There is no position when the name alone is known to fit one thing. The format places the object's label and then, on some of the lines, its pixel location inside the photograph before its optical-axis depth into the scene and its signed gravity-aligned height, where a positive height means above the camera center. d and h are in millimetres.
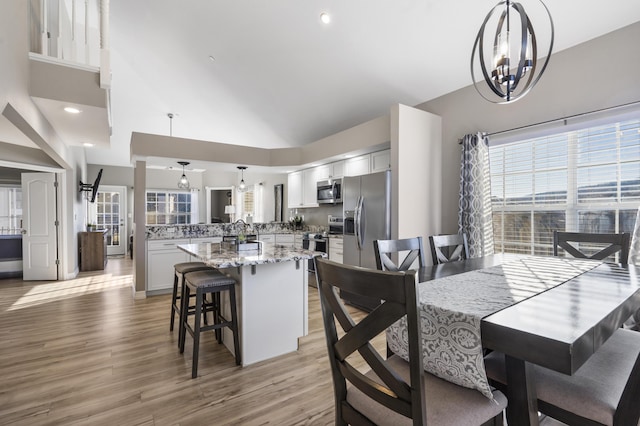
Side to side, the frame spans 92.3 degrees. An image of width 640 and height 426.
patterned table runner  1088 -391
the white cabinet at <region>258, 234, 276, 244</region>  5764 -490
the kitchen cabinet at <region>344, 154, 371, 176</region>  4434 +690
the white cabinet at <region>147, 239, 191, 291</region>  4605 -746
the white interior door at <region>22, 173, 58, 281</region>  5676 -253
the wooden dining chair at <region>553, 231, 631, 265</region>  2230 -247
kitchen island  2510 -758
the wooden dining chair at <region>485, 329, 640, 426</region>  1016 -684
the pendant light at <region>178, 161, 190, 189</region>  6293 +607
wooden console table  6801 -840
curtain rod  2488 +847
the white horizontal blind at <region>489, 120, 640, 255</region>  2646 +239
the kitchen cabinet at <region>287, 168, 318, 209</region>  5748 +455
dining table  929 -376
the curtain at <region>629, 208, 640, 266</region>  2408 -298
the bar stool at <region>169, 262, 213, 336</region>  2896 -549
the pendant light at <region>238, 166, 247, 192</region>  5699 +829
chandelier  1490 +769
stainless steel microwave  5039 +336
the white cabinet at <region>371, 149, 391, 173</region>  4055 +685
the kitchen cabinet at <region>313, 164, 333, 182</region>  5266 +702
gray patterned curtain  3408 +137
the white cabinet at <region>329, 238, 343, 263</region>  4692 -581
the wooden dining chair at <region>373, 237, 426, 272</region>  2004 -270
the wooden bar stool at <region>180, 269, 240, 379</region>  2342 -689
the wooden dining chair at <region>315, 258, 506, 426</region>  859 -534
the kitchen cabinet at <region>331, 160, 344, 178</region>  4977 +699
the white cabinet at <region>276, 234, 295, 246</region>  5859 -525
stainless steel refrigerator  3656 -83
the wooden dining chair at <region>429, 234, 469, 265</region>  2396 -285
